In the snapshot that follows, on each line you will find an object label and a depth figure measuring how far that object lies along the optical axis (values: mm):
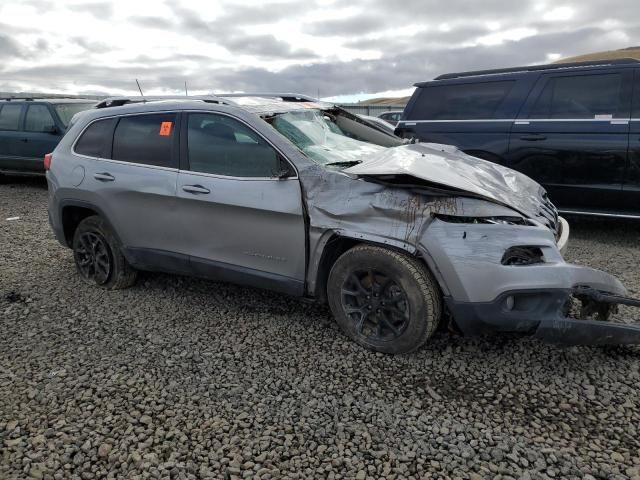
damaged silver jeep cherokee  2812
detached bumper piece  2744
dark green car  9289
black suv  5281
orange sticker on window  3834
